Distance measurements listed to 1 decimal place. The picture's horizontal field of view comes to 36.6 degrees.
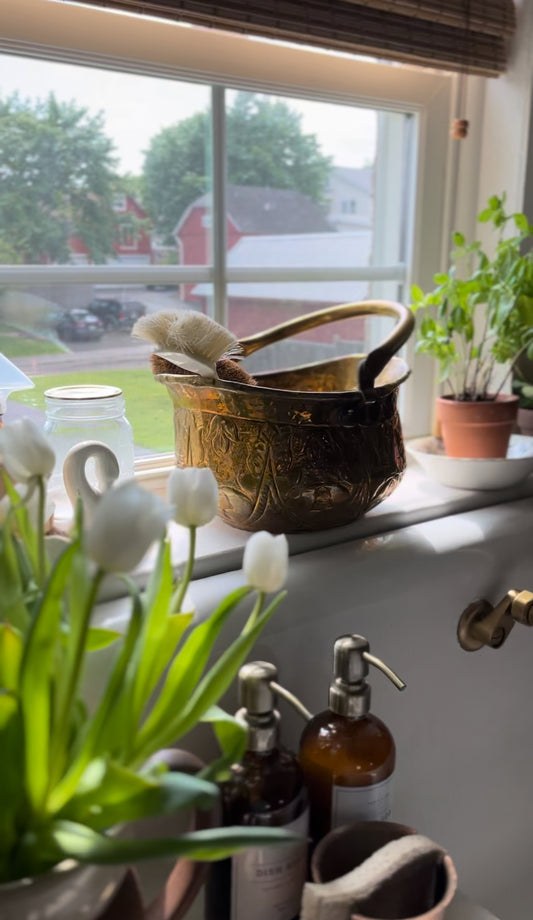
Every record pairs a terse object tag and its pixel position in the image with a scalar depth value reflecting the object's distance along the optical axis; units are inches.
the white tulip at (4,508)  18.6
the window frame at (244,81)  30.4
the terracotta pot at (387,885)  19.3
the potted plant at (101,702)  14.4
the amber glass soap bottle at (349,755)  22.1
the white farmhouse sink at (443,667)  27.0
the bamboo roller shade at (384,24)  31.3
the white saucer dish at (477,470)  36.2
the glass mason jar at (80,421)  28.7
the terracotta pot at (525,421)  43.3
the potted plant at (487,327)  36.9
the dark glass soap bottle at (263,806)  20.4
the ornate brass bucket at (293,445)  27.8
